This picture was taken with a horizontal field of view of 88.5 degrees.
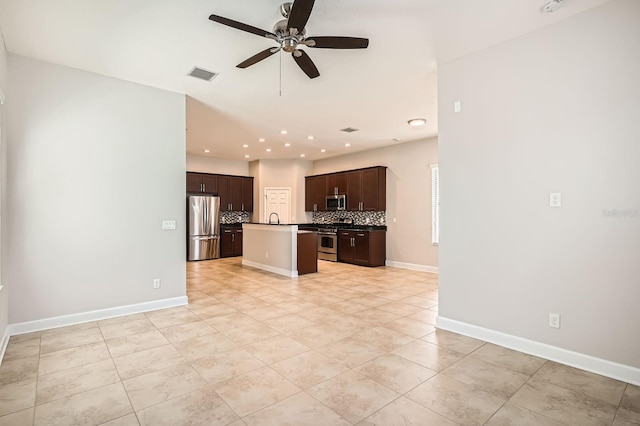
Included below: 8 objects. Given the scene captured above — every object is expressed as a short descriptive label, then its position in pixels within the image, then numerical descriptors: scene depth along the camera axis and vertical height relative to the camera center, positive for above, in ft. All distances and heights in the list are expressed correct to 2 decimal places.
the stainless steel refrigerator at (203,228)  28.66 -1.13
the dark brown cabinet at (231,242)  31.01 -2.61
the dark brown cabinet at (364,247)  25.58 -2.70
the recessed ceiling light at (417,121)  18.92 +5.38
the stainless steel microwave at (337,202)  28.89 +1.07
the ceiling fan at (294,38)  7.89 +4.61
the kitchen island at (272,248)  21.67 -2.42
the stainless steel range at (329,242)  28.50 -2.48
